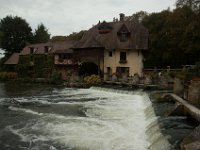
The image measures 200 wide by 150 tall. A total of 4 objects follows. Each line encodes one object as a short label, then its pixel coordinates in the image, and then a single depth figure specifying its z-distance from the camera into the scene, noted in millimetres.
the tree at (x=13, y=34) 33878
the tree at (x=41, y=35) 36717
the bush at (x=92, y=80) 21251
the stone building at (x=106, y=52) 23332
